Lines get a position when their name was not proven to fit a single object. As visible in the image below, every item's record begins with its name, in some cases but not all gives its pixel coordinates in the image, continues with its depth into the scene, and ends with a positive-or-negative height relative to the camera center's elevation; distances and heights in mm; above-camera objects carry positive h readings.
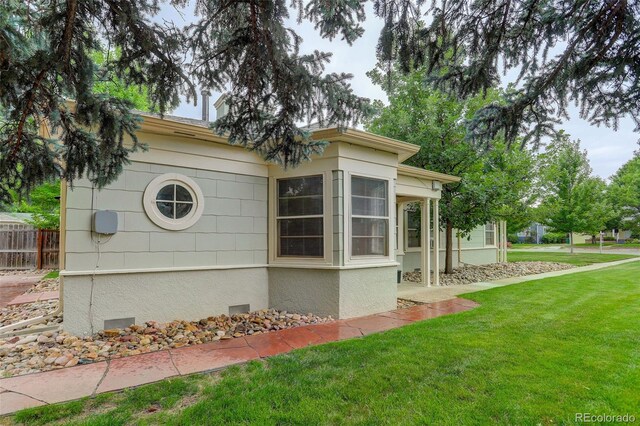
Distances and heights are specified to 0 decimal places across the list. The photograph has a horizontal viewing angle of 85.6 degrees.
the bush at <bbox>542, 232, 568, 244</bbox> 39581 -1250
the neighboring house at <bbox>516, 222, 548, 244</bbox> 42988 -907
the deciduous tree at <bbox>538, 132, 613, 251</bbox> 18453 +1754
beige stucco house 4629 -55
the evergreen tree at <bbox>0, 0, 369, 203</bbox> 2854 +1462
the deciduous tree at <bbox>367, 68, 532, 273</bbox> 9664 +2090
